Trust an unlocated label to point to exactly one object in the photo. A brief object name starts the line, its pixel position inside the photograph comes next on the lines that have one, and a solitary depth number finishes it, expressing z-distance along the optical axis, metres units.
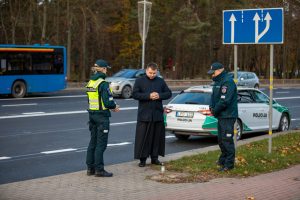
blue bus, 29.73
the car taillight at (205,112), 14.52
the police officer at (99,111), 9.23
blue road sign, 11.24
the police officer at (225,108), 9.72
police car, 14.57
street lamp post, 43.81
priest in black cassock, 10.26
